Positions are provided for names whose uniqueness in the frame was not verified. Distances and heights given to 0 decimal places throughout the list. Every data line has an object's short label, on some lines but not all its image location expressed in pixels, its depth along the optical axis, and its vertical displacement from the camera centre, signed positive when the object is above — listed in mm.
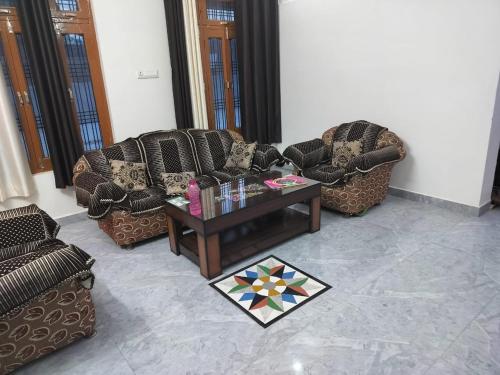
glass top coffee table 2557 -1121
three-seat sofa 3006 -860
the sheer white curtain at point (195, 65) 4145 +164
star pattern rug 2229 -1416
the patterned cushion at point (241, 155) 3848 -831
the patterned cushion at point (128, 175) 3320 -846
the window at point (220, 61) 4512 +213
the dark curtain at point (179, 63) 4051 +191
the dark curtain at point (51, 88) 3216 -14
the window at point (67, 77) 3273 +81
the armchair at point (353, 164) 3420 -907
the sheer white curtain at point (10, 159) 3221 -647
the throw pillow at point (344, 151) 3758 -826
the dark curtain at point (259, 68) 4647 +110
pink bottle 2641 -859
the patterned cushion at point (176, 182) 3328 -948
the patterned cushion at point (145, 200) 3055 -1009
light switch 4023 +82
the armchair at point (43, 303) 1628 -1036
